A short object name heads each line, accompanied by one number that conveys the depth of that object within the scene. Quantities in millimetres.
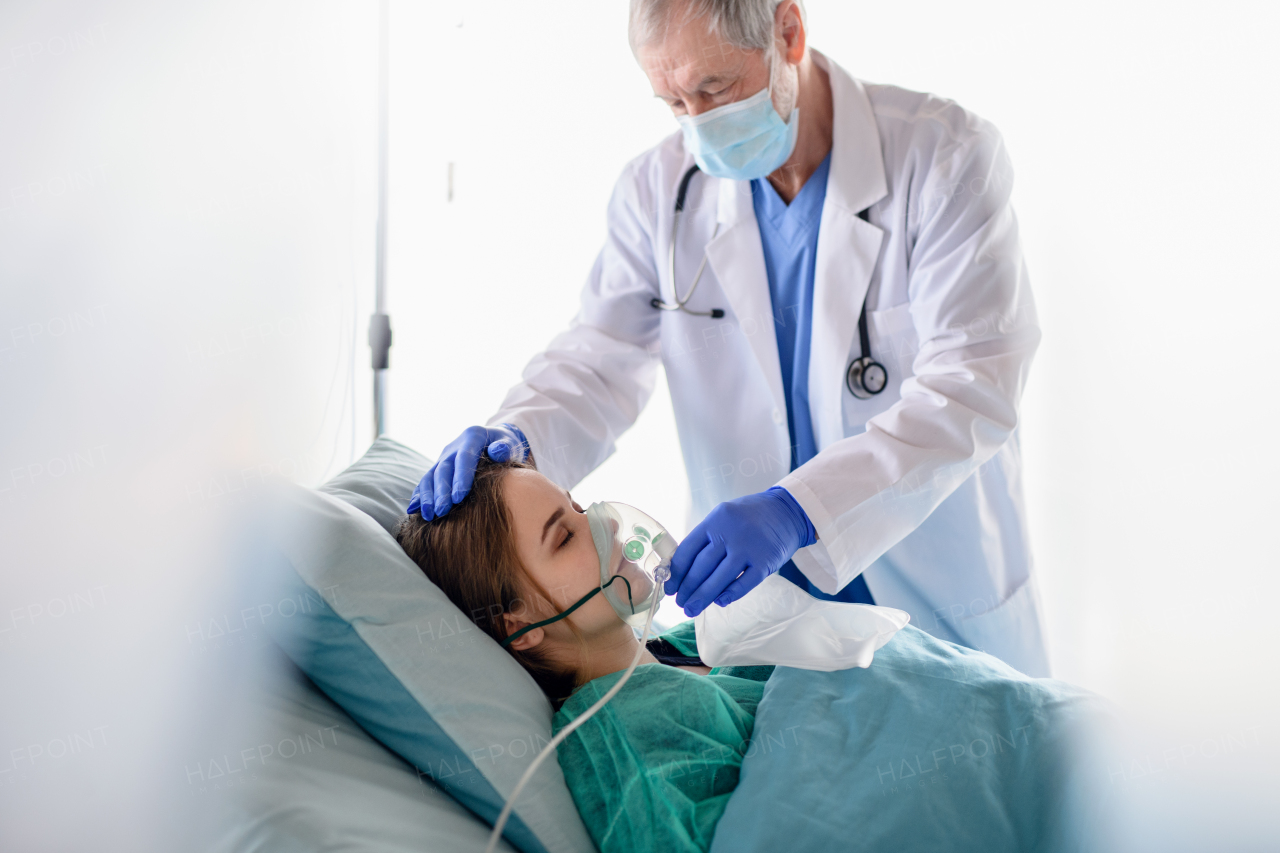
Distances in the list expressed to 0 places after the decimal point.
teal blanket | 951
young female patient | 1021
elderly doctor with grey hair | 1303
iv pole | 1985
